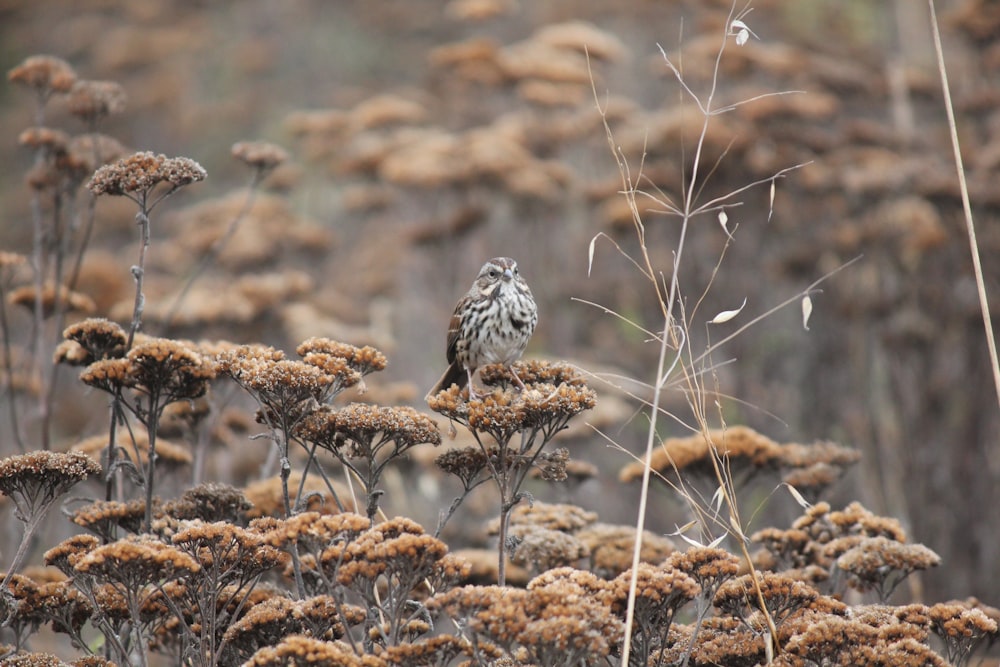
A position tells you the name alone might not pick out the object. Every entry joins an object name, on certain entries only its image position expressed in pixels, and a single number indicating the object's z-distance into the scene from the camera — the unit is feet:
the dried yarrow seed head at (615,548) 36.73
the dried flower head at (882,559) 31.86
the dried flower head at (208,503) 32.91
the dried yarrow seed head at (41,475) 28.96
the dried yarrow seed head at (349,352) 30.60
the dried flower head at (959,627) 28.35
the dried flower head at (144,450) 39.51
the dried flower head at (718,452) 38.24
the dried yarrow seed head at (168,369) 29.55
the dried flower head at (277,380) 28.40
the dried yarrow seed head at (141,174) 31.81
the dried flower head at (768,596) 29.17
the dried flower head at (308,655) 24.06
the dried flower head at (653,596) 26.96
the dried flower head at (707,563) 27.91
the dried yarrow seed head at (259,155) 42.50
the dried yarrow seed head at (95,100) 42.47
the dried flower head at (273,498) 38.14
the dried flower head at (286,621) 27.86
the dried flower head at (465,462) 31.91
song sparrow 38.19
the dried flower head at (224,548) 26.96
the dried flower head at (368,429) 29.50
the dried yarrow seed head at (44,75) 43.06
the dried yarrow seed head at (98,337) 32.22
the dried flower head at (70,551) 28.32
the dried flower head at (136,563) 25.71
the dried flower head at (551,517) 38.14
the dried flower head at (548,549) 35.14
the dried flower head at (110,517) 31.22
